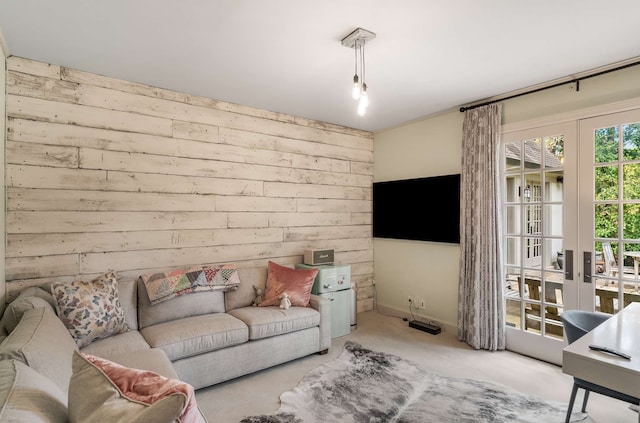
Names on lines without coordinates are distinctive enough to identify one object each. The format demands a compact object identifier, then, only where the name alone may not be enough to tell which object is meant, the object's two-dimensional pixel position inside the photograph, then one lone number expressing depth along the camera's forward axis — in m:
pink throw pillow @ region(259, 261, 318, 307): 3.39
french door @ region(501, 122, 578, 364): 3.06
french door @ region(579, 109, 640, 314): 2.73
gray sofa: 1.14
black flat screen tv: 3.93
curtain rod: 2.71
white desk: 1.37
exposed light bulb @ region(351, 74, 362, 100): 2.29
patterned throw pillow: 2.27
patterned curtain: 3.44
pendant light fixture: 2.25
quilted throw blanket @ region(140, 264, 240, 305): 2.87
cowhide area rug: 2.32
